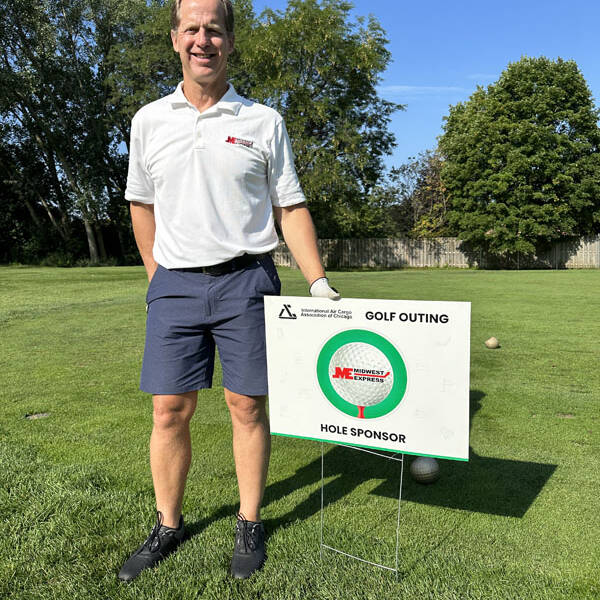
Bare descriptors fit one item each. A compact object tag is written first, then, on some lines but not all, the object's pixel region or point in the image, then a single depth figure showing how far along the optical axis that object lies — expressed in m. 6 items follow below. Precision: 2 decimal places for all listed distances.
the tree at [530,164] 37.59
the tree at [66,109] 32.97
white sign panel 2.22
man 2.44
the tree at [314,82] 33.44
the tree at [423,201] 47.12
